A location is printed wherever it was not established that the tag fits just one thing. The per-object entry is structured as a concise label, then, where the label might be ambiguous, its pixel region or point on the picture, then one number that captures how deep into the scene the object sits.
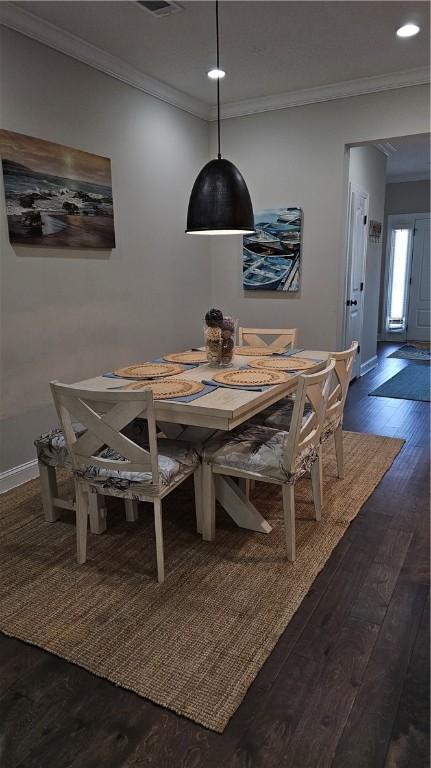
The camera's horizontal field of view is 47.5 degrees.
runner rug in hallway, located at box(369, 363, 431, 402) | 5.20
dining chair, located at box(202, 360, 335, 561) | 2.17
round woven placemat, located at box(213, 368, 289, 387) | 2.39
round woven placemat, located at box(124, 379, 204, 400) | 2.20
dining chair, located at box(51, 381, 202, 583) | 1.90
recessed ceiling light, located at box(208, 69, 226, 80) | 3.62
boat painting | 4.39
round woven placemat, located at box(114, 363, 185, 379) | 2.60
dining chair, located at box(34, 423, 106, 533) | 2.40
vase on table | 2.70
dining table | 2.04
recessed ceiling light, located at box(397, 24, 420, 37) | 2.97
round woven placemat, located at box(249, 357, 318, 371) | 2.75
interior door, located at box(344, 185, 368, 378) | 5.11
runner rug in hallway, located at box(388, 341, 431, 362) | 7.32
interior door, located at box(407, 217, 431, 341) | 8.48
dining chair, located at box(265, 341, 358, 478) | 2.68
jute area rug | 1.63
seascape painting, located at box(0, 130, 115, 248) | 2.83
